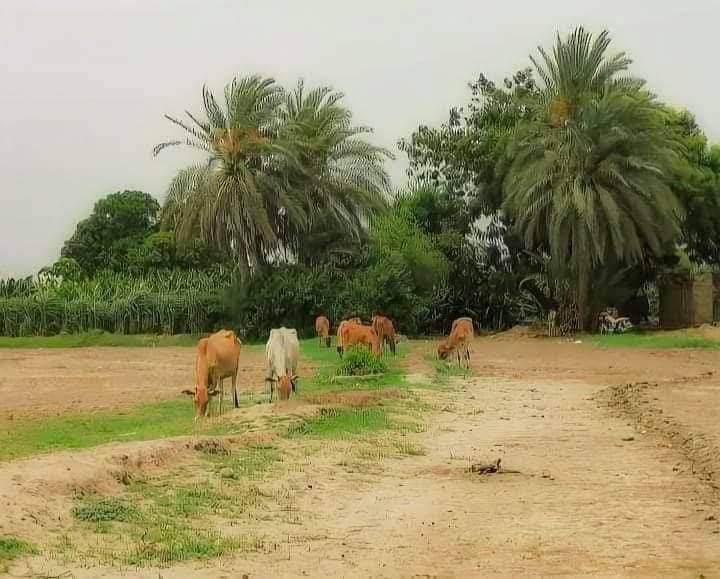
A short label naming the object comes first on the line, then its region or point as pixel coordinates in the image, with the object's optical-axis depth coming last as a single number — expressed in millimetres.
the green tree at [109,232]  56125
